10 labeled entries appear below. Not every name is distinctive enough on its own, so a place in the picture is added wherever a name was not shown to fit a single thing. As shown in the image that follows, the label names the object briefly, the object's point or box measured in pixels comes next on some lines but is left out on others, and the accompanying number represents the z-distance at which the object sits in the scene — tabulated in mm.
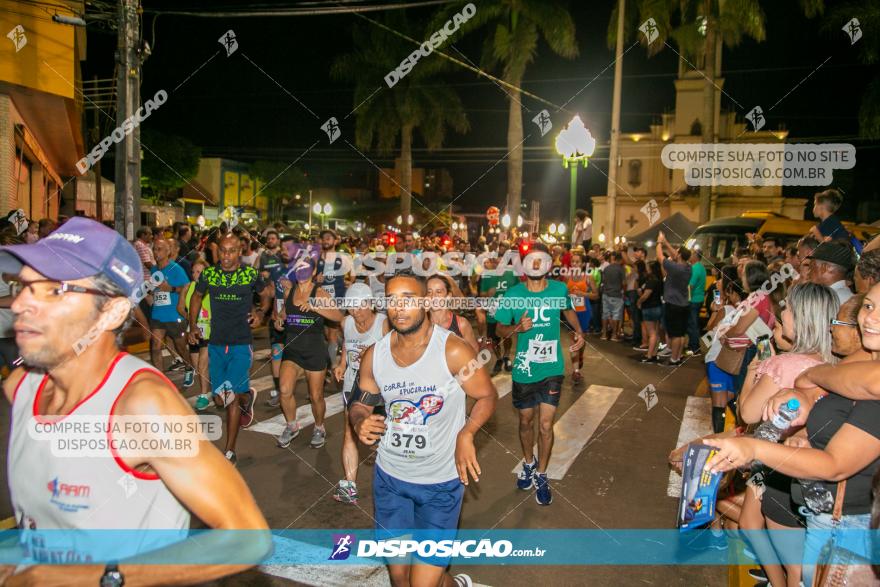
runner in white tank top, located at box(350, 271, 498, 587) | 3561
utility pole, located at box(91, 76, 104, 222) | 27903
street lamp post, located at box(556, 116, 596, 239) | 18469
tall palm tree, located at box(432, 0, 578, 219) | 23453
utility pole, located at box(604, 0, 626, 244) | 21188
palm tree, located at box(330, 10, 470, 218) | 30109
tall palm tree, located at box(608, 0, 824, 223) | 22469
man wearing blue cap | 1770
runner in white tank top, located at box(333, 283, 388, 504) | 5906
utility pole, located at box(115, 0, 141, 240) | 12445
